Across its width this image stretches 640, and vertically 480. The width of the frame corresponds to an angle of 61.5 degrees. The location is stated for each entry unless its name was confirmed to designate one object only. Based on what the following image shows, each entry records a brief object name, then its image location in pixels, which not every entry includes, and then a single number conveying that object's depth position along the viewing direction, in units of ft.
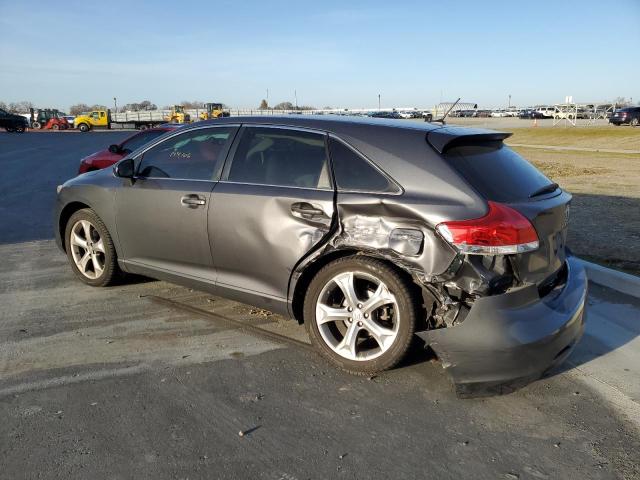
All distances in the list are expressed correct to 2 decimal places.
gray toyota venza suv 10.09
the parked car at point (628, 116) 124.98
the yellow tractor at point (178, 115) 181.50
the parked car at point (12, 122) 150.61
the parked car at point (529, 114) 228.63
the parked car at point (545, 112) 226.95
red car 33.73
